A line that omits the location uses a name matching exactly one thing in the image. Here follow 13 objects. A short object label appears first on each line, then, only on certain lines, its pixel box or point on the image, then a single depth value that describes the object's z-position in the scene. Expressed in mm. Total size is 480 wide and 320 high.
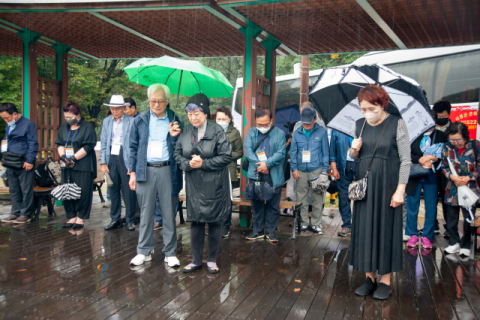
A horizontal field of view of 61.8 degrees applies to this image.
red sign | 9766
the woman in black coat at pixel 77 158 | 6098
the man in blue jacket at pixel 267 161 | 5441
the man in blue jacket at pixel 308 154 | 5906
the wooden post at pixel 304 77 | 11547
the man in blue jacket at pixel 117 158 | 6109
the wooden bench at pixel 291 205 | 5785
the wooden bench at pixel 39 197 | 6738
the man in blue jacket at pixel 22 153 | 6379
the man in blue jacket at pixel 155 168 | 4379
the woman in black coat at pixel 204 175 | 4078
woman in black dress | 3506
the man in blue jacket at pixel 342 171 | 6102
